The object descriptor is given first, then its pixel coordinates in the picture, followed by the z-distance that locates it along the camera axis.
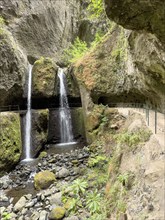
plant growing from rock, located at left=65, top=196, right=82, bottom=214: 5.31
